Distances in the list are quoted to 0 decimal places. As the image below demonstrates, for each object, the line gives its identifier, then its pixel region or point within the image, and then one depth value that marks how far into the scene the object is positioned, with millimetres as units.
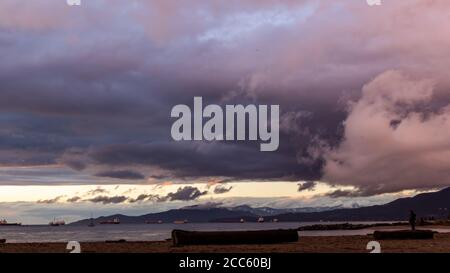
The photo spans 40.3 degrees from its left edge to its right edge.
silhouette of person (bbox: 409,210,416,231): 47653
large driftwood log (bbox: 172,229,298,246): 33375
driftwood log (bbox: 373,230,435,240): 38031
